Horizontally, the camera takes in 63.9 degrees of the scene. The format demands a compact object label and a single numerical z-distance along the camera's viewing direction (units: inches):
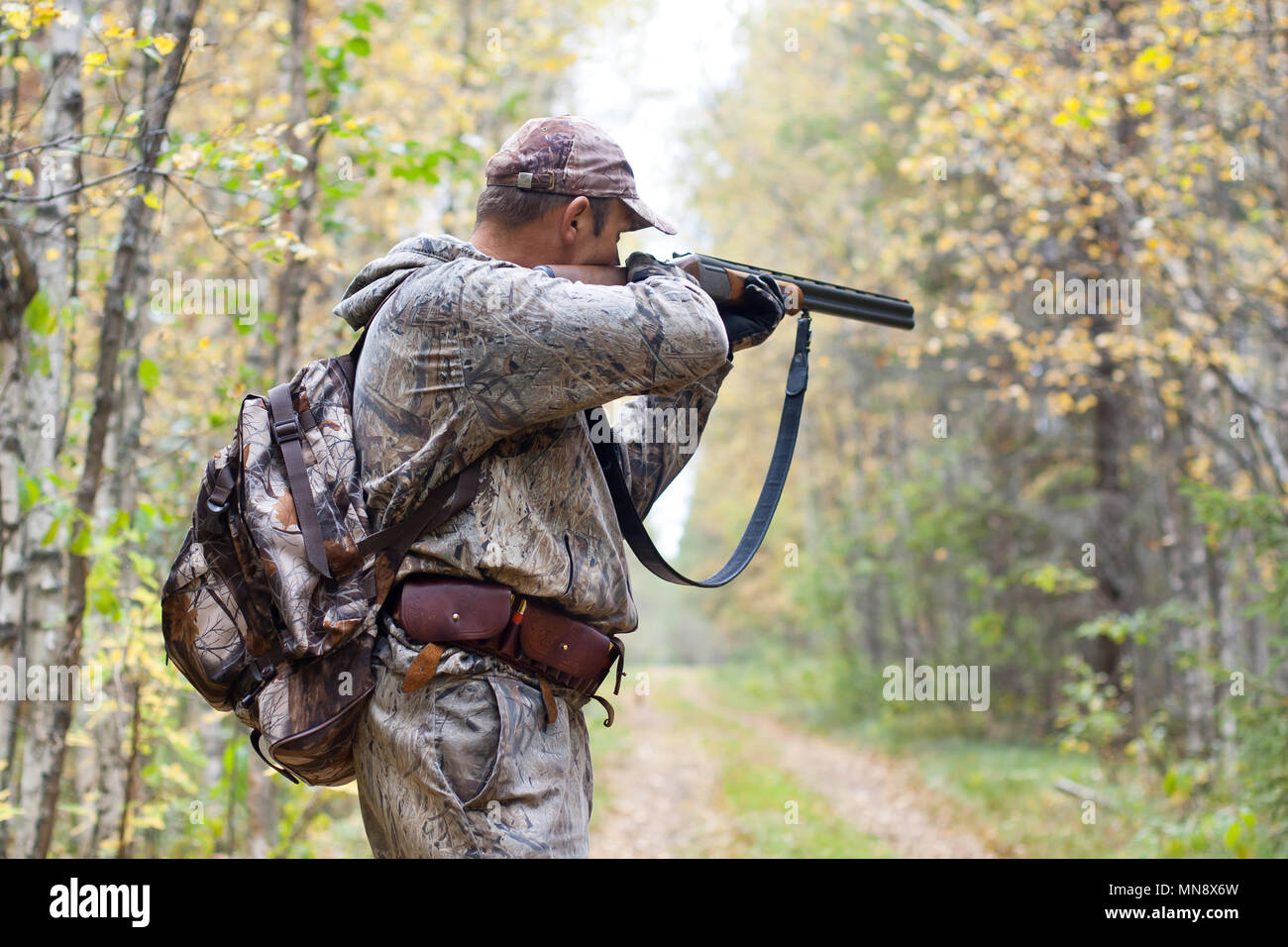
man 93.6
